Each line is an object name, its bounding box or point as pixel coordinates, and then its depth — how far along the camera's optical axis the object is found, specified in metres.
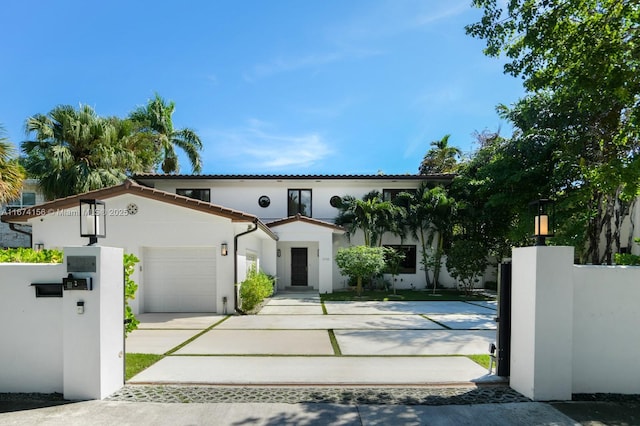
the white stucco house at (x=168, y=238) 10.91
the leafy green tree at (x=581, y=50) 6.18
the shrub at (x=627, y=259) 7.27
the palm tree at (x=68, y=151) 13.91
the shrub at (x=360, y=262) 15.17
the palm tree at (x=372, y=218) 17.48
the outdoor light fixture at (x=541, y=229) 4.36
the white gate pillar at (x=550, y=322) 4.20
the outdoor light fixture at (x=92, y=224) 4.63
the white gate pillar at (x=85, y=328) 4.21
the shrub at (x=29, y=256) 5.76
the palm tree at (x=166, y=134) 24.58
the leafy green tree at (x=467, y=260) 15.91
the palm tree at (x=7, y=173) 8.66
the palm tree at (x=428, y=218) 17.47
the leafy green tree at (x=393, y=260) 16.69
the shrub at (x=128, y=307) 5.02
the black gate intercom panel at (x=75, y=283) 4.20
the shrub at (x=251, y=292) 10.69
